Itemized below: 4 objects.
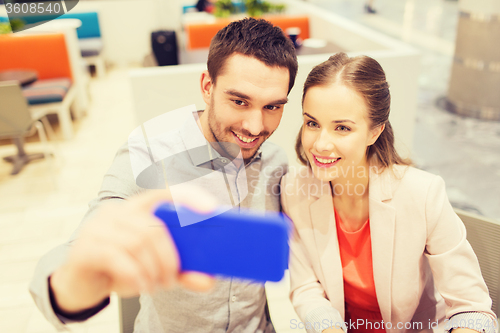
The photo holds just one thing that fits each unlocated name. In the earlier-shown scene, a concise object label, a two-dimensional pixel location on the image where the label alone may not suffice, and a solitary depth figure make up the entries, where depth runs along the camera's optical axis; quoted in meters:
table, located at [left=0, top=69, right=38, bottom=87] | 2.91
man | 0.30
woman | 0.72
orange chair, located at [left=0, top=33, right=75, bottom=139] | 3.27
